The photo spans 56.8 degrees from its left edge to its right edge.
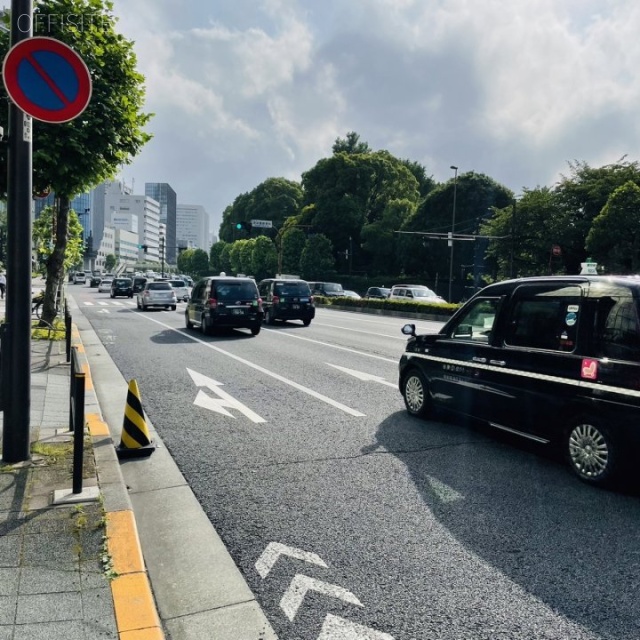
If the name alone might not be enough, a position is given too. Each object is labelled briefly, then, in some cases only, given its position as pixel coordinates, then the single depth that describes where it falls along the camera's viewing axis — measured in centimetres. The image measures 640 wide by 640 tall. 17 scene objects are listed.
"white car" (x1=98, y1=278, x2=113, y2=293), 5919
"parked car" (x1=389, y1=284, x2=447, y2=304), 3475
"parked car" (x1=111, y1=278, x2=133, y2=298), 4750
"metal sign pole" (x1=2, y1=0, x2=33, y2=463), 465
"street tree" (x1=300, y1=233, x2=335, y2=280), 6600
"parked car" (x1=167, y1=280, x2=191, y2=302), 4286
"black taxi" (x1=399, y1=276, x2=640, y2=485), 468
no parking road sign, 428
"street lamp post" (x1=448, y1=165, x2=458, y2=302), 5000
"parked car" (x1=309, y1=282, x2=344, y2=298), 4558
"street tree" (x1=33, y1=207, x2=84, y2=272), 2144
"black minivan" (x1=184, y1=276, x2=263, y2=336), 1786
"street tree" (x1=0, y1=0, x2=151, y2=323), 732
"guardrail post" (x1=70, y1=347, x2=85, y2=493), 415
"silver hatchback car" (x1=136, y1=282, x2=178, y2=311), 3145
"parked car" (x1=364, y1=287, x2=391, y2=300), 4741
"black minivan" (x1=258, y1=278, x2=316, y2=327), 2241
